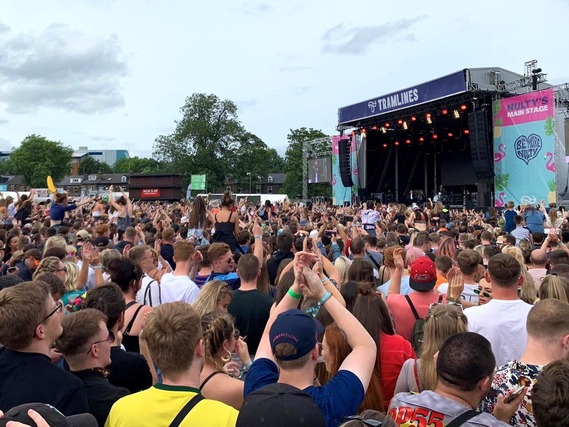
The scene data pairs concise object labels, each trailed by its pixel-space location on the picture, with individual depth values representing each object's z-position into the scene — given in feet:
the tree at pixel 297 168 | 189.47
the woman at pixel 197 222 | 27.14
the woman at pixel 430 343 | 9.18
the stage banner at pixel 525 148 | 59.72
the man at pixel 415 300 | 12.75
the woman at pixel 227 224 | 25.59
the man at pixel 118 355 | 9.38
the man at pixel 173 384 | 6.48
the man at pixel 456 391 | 6.87
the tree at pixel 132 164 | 380.78
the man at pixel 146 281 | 14.87
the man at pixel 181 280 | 14.97
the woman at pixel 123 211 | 33.24
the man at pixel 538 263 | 17.71
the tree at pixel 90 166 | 380.99
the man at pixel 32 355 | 7.06
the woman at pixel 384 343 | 9.61
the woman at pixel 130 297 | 11.73
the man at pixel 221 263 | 16.58
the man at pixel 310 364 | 6.84
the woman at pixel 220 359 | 8.32
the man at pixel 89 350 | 7.87
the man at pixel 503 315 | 11.09
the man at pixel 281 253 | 19.99
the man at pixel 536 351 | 8.07
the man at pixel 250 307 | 12.99
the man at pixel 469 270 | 14.51
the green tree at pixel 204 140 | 177.17
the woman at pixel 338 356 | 8.41
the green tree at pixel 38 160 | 259.39
